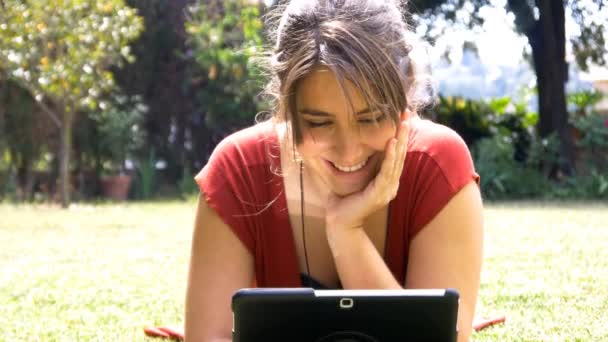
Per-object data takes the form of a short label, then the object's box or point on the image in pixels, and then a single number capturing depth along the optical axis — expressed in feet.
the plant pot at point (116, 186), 46.98
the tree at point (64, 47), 34.58
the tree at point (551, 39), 39.93
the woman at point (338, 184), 5.94
